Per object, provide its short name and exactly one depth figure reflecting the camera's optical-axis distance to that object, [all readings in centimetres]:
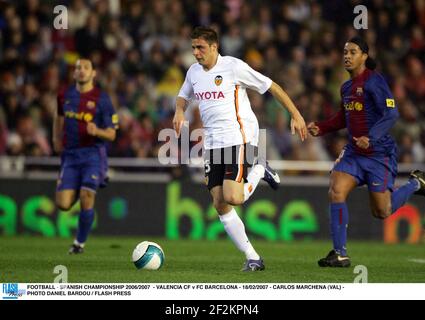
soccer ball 1994
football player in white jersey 1966
